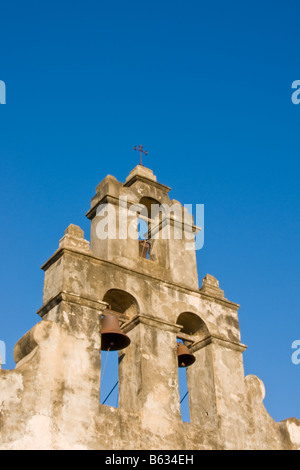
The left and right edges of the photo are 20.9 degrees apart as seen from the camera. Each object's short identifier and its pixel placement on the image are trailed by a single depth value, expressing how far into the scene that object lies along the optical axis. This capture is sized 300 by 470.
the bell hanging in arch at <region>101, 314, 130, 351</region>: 12.48
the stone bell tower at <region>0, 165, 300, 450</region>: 11.22
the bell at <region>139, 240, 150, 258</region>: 14.70
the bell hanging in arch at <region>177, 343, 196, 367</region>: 13.41
